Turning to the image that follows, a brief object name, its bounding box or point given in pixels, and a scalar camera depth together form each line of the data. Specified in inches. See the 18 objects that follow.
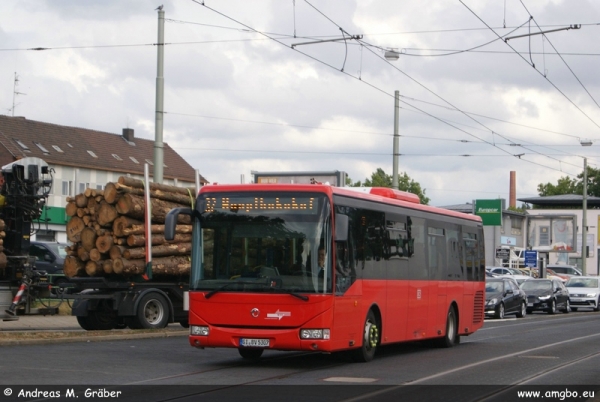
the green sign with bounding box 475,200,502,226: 2743.6
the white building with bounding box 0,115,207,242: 2901.1
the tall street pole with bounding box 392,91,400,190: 1433.3
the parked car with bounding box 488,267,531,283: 2487.7
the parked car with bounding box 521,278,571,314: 1738.4
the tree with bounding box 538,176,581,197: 5408.5
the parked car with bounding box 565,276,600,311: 1924.2
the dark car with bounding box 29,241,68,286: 1473.9
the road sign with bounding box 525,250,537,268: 2501.2
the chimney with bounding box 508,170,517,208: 5073.8
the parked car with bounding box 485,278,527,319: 1499.8
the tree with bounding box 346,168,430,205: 4133.9
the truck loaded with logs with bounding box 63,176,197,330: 882.8
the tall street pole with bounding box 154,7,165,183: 1016.2
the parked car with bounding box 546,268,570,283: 2683.1
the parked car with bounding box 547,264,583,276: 2851.9
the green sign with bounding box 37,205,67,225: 2861.7
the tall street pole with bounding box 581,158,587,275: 2503.3
